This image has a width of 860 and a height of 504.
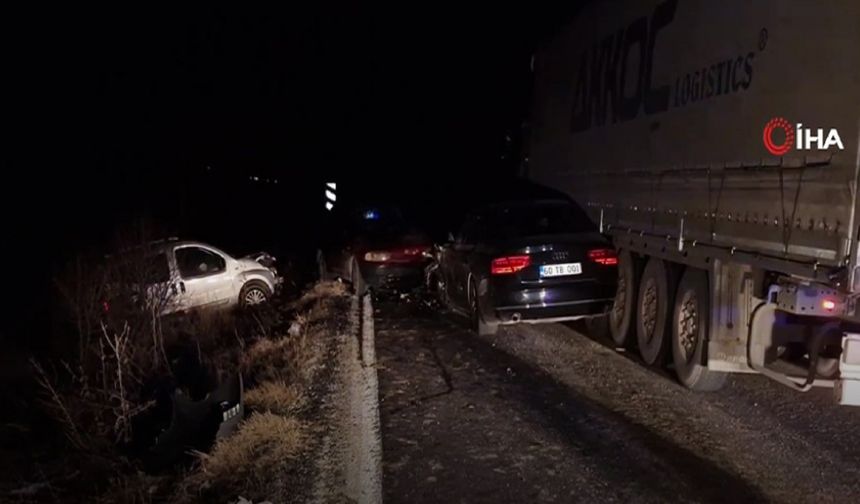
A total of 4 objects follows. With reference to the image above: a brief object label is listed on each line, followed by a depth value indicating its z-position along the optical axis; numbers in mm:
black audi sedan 9555
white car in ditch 13219
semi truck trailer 5770
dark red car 14570
